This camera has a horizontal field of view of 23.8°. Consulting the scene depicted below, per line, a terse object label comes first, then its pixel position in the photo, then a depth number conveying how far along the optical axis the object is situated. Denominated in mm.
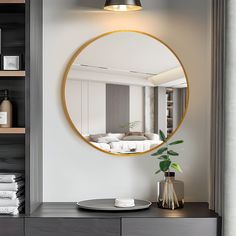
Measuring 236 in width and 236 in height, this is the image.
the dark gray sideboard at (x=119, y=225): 2896
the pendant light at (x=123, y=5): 3107
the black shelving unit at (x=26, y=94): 2971
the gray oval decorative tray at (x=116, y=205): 3041
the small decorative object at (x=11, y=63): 3070
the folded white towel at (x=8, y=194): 2947
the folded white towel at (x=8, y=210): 2932
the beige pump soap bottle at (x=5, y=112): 3092
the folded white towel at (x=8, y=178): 2984
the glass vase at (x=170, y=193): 3146
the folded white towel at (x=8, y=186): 2975
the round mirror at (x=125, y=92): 3352
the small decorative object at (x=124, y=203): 3068
